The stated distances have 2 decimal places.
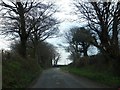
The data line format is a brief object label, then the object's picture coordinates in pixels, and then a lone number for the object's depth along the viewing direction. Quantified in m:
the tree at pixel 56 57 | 68.21
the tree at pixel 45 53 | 47.92
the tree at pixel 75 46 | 38.40
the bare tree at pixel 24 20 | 21.27
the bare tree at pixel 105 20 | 16.26
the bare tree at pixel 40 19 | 22.31
